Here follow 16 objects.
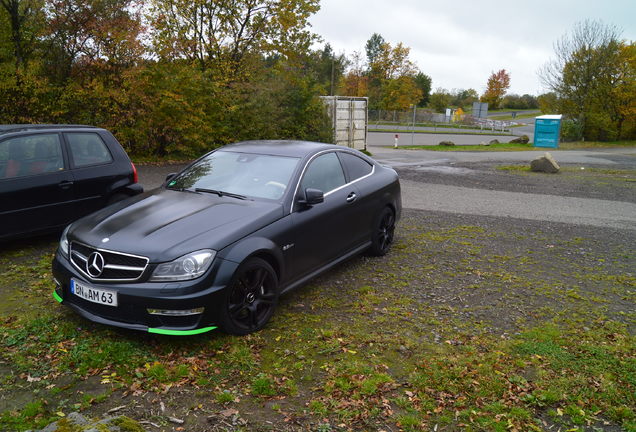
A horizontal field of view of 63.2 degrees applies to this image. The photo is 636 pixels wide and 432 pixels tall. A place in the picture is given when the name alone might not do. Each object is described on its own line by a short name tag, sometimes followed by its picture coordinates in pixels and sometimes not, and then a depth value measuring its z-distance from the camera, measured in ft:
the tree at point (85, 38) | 50.88
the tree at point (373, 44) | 308.19
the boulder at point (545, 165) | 57.52
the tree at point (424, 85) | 263.70
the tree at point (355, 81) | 214.48
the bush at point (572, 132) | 112.98
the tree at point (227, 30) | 63.93
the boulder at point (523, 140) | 106.01
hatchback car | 20.94
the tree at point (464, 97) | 272.10
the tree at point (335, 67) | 237.20
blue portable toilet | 95.60
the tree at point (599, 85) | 110.32
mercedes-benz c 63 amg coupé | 13.47
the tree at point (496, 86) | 276.68
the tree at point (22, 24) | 49.39
